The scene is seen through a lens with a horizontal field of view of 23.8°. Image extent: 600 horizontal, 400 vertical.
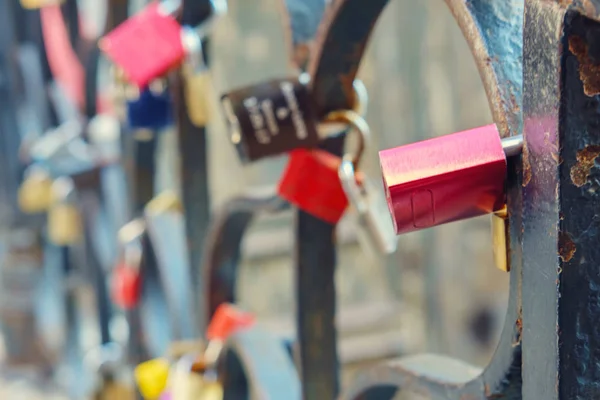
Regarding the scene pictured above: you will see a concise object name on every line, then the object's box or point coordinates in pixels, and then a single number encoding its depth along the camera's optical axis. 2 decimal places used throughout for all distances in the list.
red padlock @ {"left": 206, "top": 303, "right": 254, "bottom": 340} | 0.76
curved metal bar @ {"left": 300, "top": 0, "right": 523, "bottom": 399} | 0.51
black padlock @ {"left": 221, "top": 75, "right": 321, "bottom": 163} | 0.63
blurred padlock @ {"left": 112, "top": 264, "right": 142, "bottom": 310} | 0.93
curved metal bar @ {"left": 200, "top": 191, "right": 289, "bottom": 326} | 0.72
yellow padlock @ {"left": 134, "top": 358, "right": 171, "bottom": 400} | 0.86
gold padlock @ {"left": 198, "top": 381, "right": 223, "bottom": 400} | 0.78
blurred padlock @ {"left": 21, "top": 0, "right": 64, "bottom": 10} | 1.24
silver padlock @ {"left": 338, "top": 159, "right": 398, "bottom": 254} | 0.63
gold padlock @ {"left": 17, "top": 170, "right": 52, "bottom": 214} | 1.33
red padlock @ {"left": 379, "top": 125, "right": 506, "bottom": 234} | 0.50
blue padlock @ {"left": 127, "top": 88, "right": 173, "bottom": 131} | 0.85
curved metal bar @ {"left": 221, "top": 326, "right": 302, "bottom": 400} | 0.70
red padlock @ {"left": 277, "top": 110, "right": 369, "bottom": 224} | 0.64
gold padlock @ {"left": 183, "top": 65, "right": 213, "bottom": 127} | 0.78
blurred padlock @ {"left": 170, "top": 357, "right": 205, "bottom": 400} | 0.80
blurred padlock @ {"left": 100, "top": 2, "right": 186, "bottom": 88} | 0.77
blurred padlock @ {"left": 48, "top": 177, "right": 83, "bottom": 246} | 1.22
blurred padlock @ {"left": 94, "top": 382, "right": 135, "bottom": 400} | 1.11
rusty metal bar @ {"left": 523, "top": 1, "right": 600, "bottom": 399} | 0.47
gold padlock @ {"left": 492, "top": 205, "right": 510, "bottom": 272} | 0.51
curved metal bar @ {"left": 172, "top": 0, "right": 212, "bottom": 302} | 0.80
